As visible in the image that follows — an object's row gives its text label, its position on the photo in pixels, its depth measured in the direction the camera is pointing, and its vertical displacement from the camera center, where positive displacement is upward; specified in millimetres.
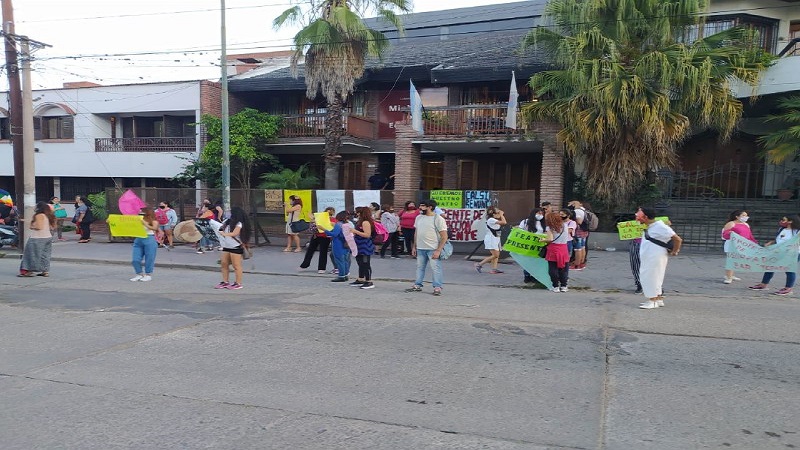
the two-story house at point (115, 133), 23688 +1866
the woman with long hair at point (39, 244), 11570 -1476
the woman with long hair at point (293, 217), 15055 -1093
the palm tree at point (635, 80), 13727 +2652
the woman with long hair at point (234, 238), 9742 -1070
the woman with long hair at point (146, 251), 10864 -1512
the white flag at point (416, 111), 16438 +2074
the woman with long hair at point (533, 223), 10442 -748
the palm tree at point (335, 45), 17047 +4181
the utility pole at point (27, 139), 15445 +938
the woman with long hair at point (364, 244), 10148 -1191
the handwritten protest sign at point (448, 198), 15611 -456
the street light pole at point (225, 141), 15125 +993
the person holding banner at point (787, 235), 9320 -802
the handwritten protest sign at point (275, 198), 17984 -633
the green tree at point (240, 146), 20719 +1156
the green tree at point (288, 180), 19188 -55
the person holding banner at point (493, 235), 12203 -1144
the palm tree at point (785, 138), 14609 +1360
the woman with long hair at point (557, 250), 9570 -1142
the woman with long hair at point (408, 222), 14688 -1075
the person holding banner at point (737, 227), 10094 -698
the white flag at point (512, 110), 15355 +2014
